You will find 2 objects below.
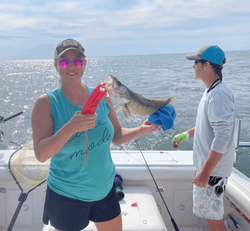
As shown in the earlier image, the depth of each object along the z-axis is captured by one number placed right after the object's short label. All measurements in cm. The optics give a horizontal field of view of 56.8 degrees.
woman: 178
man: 274
